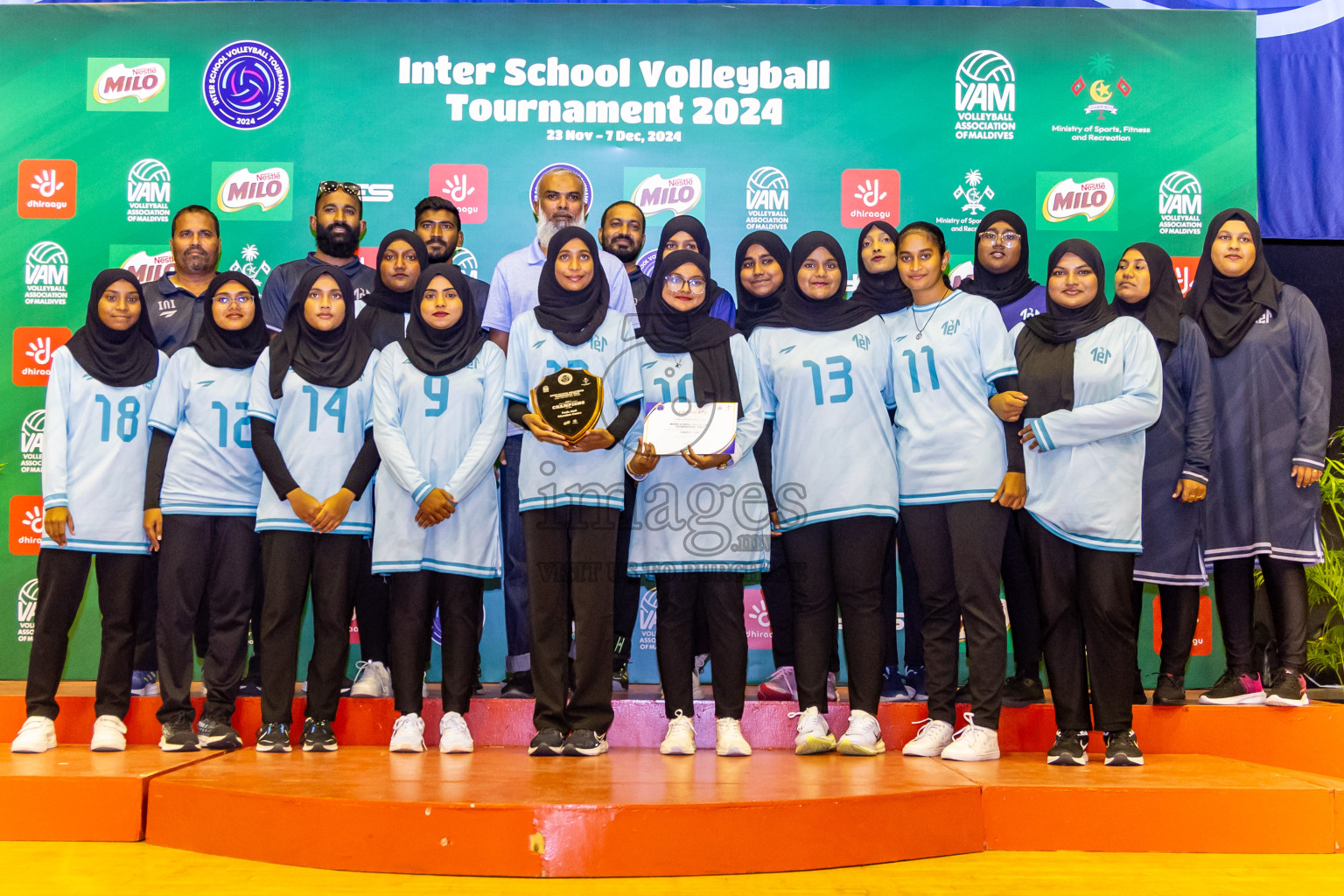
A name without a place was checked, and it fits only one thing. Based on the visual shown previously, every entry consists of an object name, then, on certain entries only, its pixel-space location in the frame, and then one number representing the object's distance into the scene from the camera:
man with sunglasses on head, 4.55
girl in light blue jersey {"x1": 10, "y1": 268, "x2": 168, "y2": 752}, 3.84
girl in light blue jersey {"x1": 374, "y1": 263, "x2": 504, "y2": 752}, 3.65
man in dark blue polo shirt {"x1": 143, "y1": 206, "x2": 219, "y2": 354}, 4.40
